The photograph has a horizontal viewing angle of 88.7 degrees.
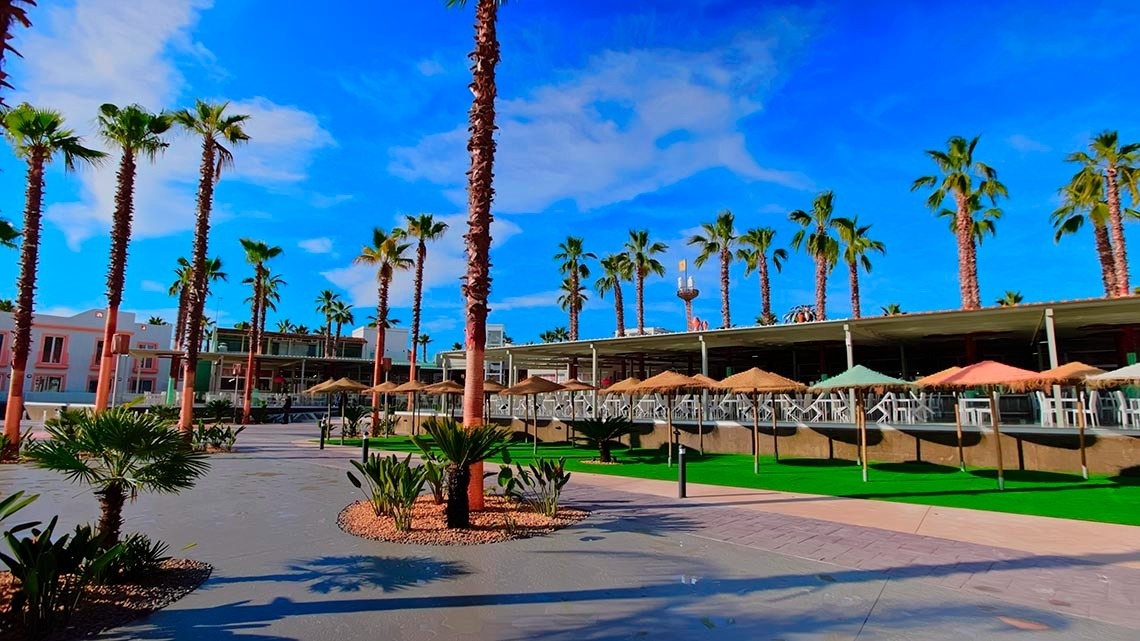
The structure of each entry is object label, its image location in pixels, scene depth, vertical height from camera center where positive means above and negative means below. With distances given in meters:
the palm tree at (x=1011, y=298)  38.56 +7.29
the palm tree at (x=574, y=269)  41.59 +10.05
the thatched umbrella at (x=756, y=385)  13.48 +0.54
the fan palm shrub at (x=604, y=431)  17.19 -0.71
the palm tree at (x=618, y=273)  41.78 +9.69
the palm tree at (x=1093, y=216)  23.59 +8.14
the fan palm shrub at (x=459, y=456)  7.75 -0.66
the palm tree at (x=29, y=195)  15.52 +5.72
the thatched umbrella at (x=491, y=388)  20.30 +0.64
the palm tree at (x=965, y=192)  24.22 +9.08
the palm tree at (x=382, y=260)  28.31 +7.09
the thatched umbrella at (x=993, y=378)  10.97 +0.58
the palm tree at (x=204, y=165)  19.59 +8.15
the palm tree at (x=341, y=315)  66.62 +10.35
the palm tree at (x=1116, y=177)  22.23 +9.09
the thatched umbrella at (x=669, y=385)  15.54 +0.60
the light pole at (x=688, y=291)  35.88 +7.09
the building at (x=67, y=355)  44.31 +3.94
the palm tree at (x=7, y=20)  4.26 +2.82
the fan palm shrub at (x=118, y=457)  5.19 -0.47
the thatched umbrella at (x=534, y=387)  18.69 +0.63
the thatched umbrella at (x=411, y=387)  22.55 +0.72
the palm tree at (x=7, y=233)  12.41 +3.65
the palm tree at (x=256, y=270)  35.22 +8.56
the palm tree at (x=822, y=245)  31.36 +8.71
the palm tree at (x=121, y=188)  18.00 +6.71
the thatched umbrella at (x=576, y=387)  19.38 +0.66
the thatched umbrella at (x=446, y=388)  21.44 +0.67
